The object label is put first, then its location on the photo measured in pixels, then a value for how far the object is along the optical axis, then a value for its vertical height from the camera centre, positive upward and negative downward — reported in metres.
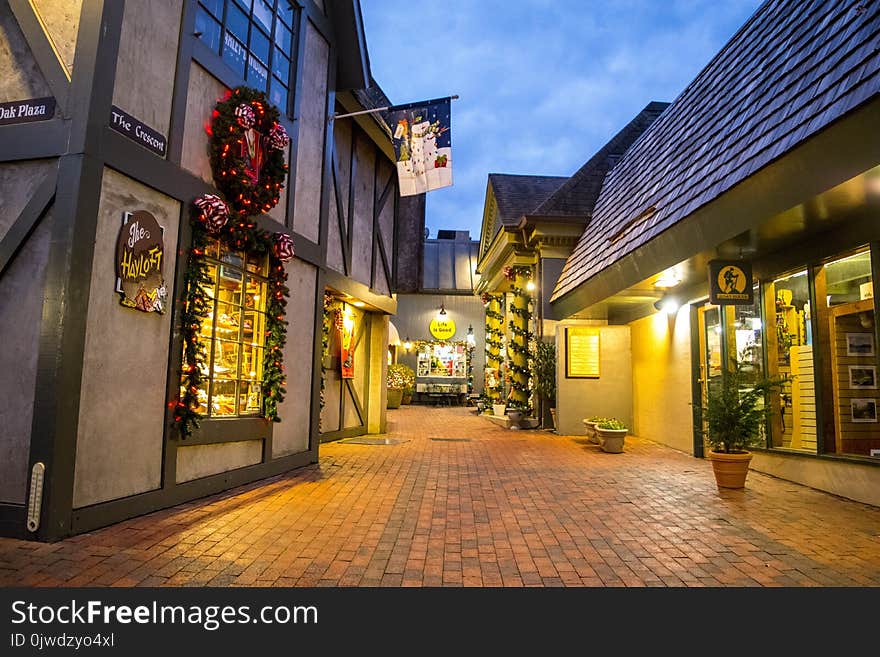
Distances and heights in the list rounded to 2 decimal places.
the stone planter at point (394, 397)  20.55 -0.59
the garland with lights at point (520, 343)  15.03 +1.14
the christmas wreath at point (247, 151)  5.88 +2.48
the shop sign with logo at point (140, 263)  4.67 +0.95
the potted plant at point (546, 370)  13.23 +0.35
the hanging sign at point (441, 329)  24.92 +2.34
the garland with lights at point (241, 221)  5.48 +1.63
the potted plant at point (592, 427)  10.54 -0.79
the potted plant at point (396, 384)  20.58 -0.11
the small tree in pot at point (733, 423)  6.30 -0.36
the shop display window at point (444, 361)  25.55 +0.93
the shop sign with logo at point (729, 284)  7.11 +1.34
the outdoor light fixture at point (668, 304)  10.10 +1.55
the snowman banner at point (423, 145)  8.94 +3.76
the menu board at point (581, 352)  12.19 +0.74
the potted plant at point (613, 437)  9.67 -0.86
